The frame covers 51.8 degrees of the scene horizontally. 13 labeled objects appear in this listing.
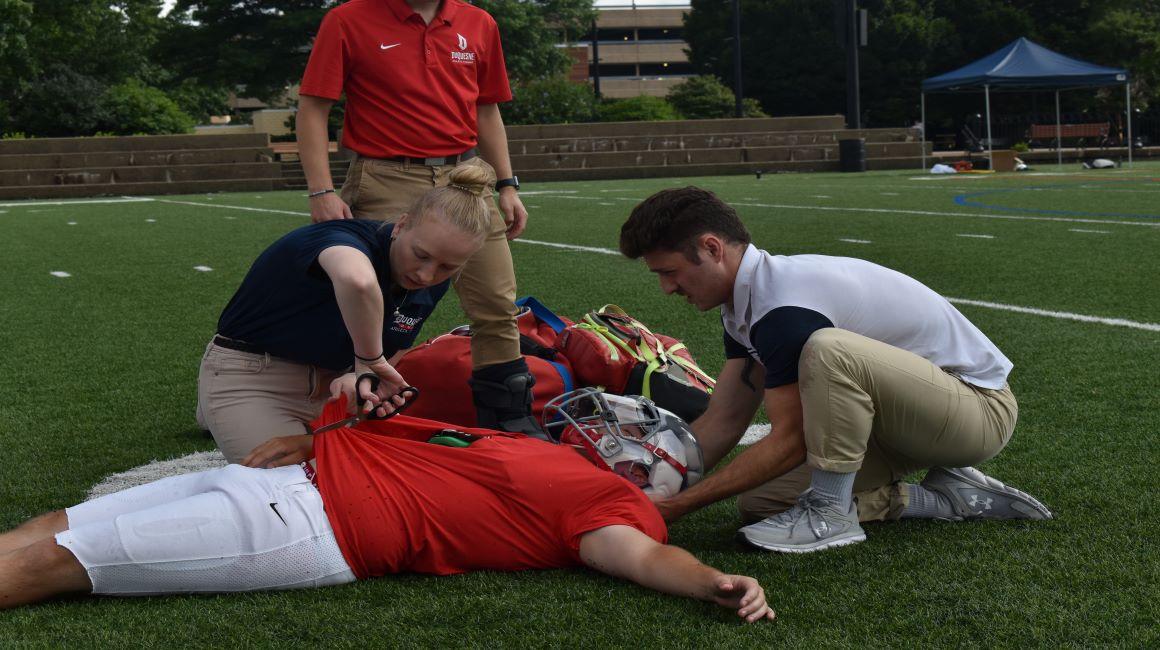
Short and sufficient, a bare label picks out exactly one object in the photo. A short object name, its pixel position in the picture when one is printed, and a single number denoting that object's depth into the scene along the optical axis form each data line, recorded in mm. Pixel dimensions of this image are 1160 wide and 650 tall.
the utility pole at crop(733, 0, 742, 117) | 37781
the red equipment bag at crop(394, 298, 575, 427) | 4473
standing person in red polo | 4344
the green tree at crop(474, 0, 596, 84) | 40469
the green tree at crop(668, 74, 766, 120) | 43031
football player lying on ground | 2775
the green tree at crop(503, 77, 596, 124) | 38344
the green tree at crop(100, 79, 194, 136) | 36844
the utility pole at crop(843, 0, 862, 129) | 28172
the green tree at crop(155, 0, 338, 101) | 37812
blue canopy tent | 26297
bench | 33469
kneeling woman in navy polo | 3154
